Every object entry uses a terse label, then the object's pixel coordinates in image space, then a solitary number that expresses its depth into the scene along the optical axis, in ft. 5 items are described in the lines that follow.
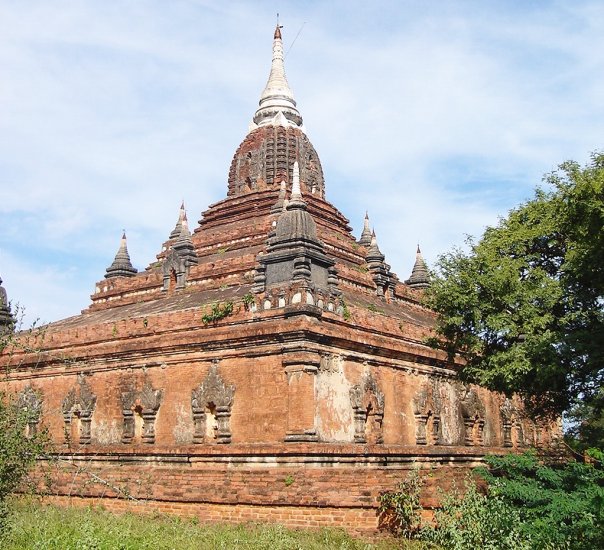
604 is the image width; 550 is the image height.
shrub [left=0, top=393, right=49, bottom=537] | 29.22
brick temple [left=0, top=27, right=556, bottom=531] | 49.39
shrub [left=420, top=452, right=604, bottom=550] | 34.24
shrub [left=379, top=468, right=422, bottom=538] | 39.88
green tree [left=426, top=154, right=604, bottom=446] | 52.60
